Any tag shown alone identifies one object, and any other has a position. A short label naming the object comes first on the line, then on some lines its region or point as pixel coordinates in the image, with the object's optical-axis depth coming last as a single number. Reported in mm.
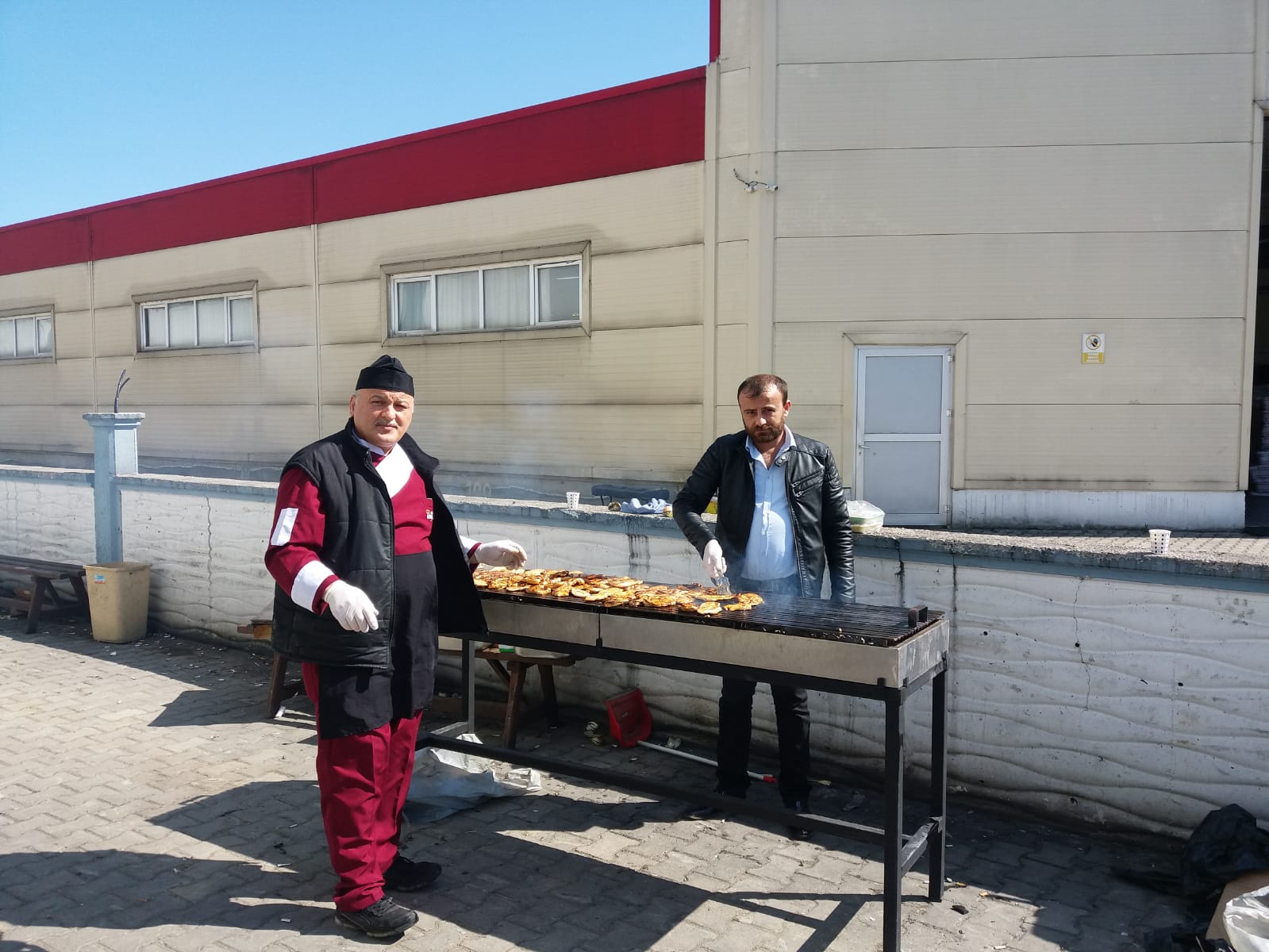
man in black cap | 3514
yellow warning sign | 10789
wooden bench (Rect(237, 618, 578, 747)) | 5637
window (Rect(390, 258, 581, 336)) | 12555
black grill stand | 3393
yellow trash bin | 8203
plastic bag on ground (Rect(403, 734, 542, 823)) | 4734
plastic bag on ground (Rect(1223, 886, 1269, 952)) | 2930
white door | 11148
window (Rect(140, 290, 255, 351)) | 15578
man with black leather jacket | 4496
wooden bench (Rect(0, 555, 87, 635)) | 8656
